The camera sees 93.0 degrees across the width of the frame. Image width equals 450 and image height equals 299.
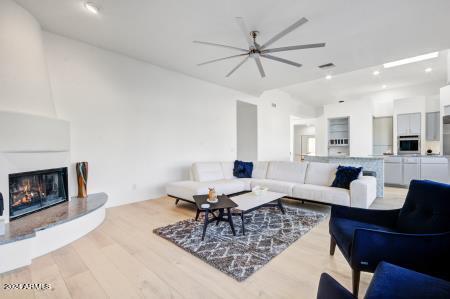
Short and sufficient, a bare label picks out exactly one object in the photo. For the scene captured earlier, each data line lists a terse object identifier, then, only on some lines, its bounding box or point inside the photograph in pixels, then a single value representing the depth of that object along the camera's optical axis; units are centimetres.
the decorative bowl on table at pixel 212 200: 303
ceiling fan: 252
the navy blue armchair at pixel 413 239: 145
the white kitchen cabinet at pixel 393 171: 603
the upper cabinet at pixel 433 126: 628
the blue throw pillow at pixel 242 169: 534
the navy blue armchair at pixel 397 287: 96
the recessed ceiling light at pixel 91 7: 277
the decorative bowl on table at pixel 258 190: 356
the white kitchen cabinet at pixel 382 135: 748
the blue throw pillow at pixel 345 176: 385
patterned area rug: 217
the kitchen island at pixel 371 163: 487
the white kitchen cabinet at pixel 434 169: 543
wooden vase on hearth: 360
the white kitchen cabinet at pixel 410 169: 575
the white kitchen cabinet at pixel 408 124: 653
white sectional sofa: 360
